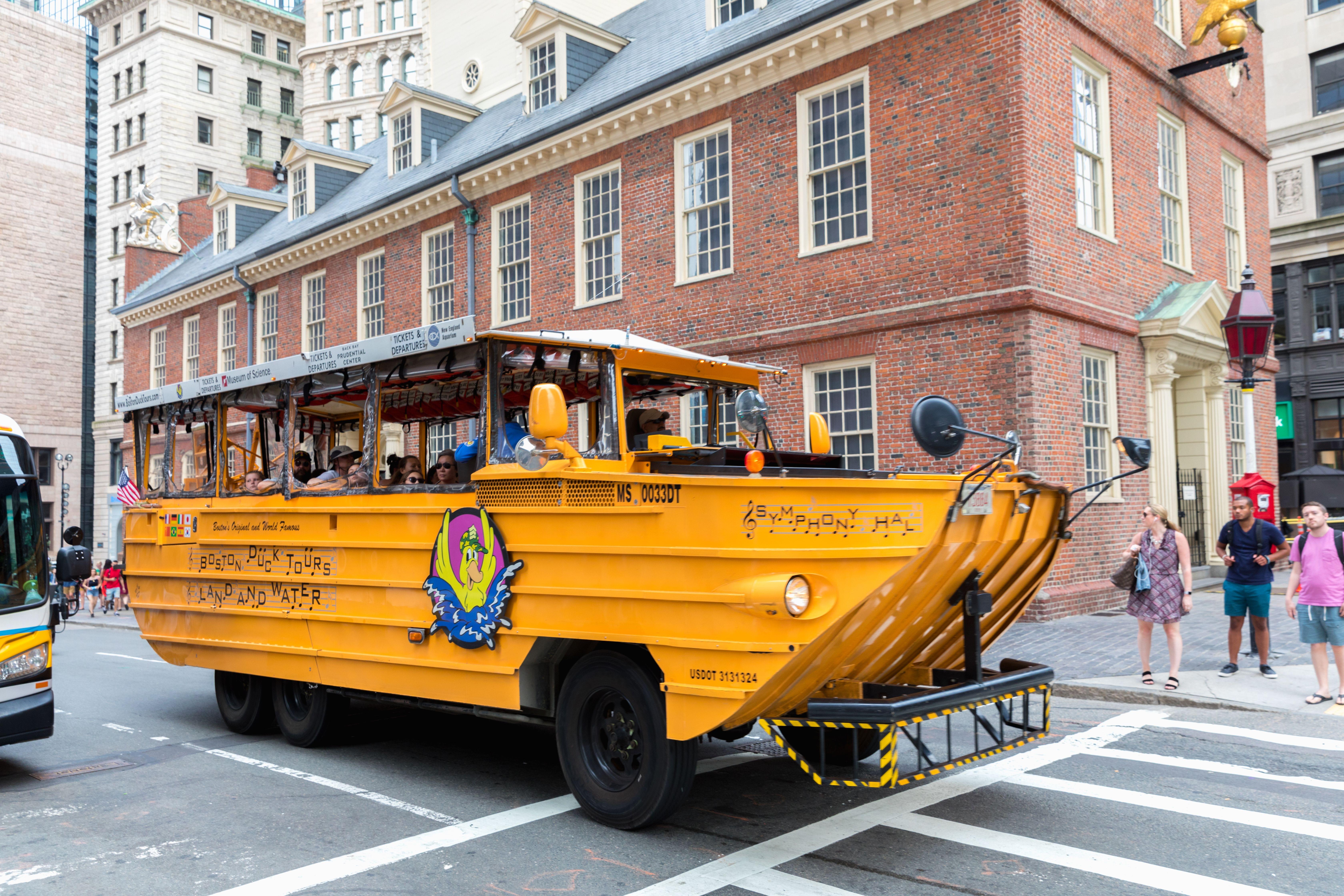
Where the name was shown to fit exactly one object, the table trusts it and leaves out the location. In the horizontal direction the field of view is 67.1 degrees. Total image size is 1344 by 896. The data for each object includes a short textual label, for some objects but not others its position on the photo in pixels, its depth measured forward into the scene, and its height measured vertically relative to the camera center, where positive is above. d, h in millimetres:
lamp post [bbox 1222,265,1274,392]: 12258 +1949
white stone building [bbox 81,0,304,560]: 44844 +18468
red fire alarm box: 9539 -67
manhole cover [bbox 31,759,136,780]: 7098 -1856
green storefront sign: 30016 +1929
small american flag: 9219 +156
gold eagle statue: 16531 +7696
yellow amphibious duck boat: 4633 -352
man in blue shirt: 9203 -768
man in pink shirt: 8344 -904
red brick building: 12953 +4305
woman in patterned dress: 9039 -848
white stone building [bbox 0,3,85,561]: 52531 +14224
